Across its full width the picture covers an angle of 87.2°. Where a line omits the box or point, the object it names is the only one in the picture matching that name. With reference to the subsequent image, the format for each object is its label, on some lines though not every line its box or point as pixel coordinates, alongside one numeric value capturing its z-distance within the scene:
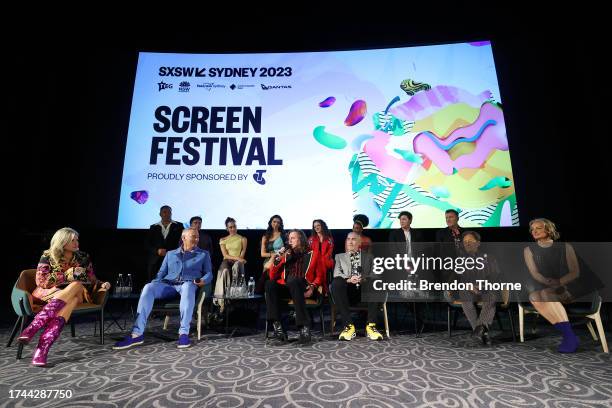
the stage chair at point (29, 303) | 2.62
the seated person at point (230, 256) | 4.09
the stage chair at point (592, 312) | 2.80
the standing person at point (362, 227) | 4.01
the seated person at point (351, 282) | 3.31
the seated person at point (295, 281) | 3.16
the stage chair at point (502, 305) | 3.20
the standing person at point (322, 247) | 3.55
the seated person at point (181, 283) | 2.97
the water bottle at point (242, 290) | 3.43
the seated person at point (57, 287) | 2.45
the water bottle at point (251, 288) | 3.60
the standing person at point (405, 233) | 4.20
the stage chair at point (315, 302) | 3.33
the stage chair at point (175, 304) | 3.20
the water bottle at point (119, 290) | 3.69
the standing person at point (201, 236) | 4.49
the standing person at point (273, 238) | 4.30
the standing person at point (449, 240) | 3.56
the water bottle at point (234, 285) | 3.42
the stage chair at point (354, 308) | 3.38
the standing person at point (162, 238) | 4.31
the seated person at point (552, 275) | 2.82
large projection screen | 4.75
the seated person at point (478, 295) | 3.07
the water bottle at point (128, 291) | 3.71
